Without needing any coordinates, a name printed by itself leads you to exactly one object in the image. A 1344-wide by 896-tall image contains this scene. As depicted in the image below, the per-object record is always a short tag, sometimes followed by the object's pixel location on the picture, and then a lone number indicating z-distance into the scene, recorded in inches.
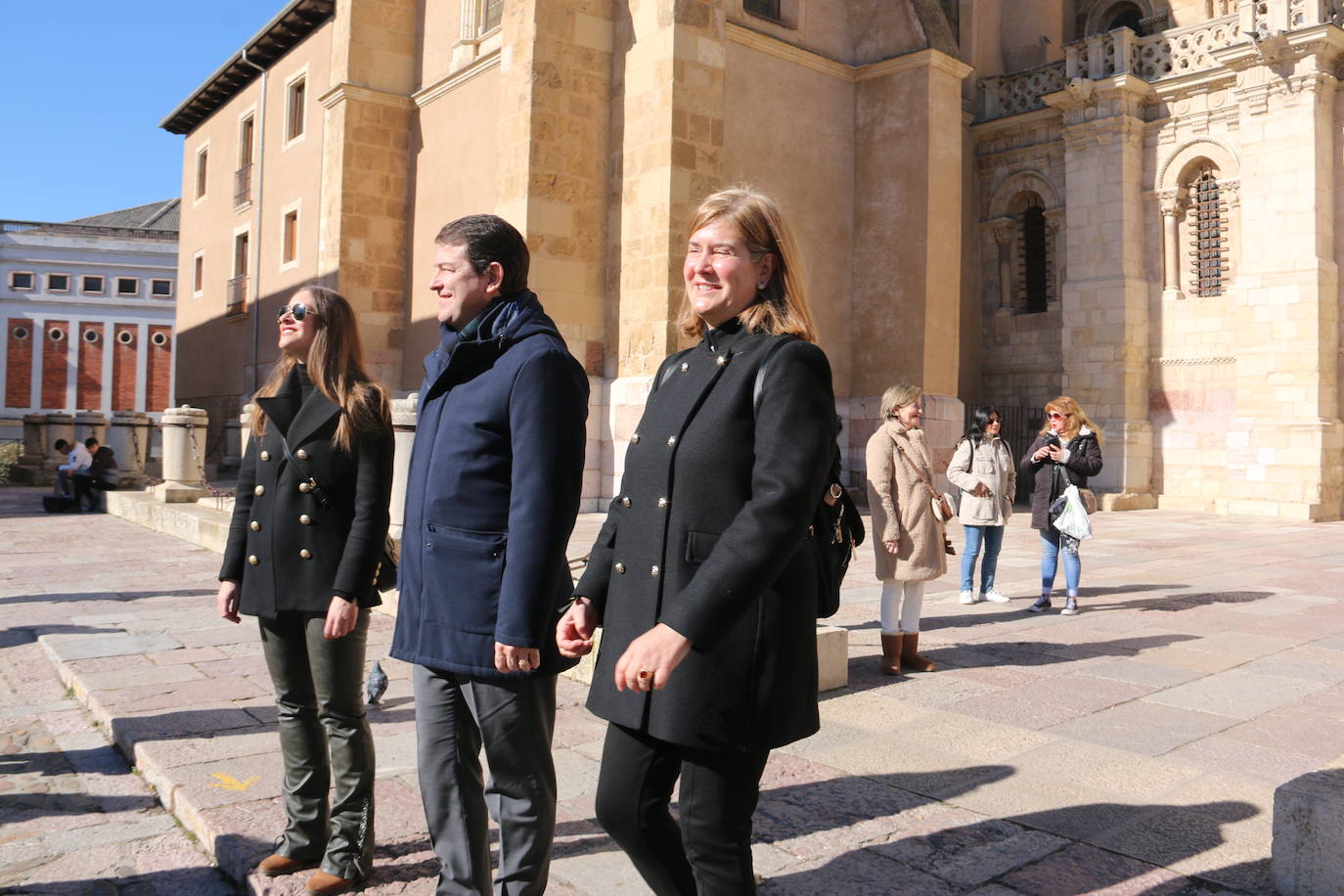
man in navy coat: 97.7
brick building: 2225.6
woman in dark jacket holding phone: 334.3
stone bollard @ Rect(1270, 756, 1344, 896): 115.4
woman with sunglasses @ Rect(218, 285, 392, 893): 123.0
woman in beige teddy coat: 238.5
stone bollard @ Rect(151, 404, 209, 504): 638.5
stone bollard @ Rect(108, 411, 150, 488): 890.1
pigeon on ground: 205.5
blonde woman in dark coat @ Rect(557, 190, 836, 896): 81.0
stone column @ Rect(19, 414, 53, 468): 1063.6
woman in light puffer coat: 337.7
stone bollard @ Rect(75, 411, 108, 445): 975.6
